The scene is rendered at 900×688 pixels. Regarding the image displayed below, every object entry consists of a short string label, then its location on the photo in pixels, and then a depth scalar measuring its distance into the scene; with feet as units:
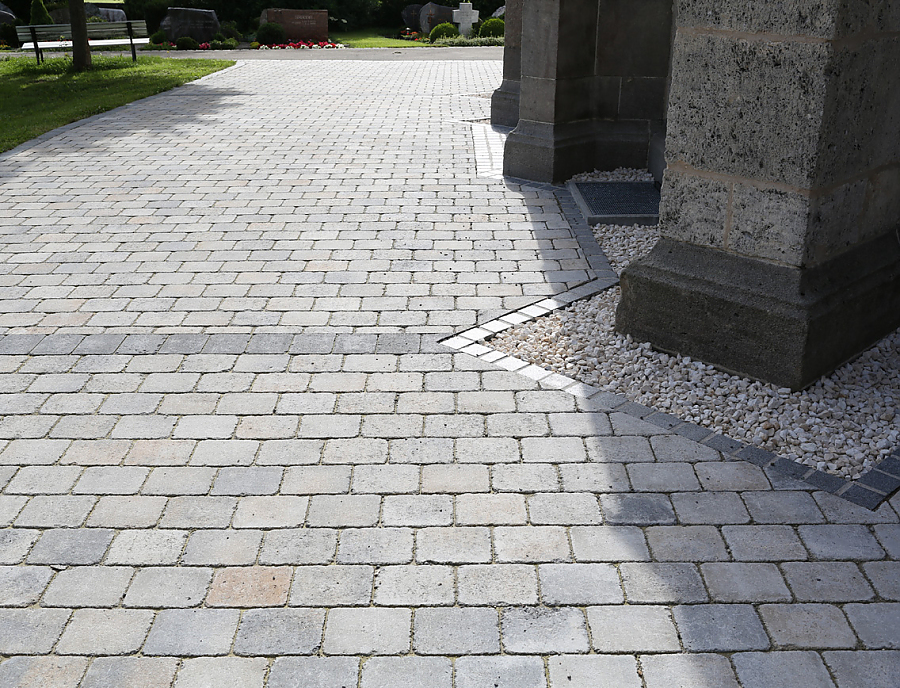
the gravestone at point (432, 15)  120.47
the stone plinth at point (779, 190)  14.51
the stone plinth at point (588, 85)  30.73
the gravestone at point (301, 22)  105.91
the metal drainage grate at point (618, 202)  26.71
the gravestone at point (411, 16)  125.39
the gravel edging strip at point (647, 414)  12.94
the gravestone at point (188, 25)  98.63
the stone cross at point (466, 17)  111.75
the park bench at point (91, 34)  71.56
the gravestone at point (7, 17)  103.35
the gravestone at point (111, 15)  111.14
